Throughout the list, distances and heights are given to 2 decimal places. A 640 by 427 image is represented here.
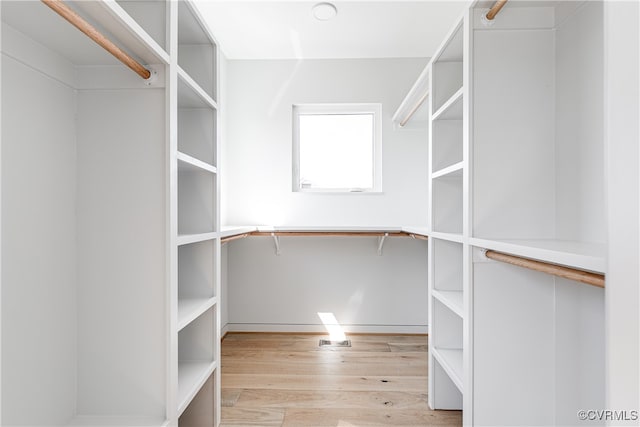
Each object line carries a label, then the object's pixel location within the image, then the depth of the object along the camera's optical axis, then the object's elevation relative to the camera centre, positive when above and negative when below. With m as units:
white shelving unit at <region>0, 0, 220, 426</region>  1.03 -0.06
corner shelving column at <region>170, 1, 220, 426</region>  1.56 -0.05
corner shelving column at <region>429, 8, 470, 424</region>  1.75 -0.07
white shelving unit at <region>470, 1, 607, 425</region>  1.19 +0.06
